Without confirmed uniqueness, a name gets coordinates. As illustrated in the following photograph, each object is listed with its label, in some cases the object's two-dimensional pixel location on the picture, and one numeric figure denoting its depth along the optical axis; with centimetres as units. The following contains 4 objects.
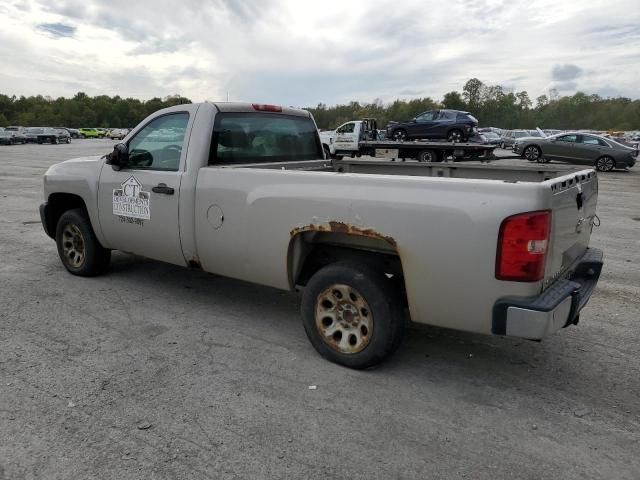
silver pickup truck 289
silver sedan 2131
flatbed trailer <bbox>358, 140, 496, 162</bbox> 2111
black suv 2330
